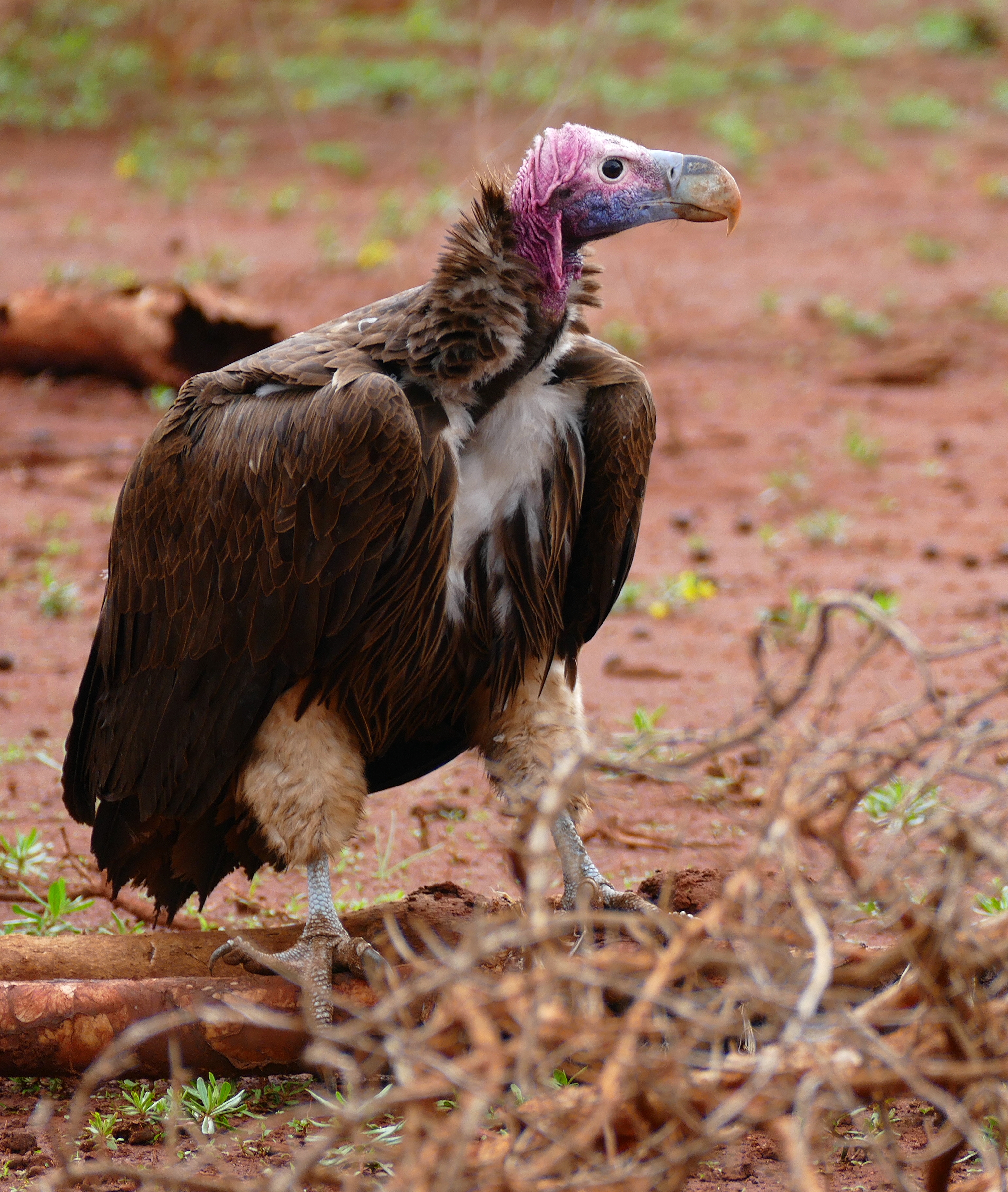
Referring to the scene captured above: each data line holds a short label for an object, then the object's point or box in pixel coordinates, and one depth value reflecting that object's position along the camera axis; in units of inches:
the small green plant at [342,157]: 1053.1
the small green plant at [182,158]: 1010.7
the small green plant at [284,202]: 956.0
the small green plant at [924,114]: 1117.7
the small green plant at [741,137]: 1035.9
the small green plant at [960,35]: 1294.3
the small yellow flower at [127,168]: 1025.5
